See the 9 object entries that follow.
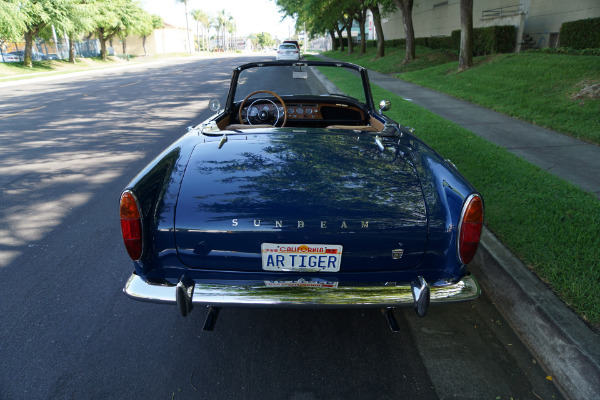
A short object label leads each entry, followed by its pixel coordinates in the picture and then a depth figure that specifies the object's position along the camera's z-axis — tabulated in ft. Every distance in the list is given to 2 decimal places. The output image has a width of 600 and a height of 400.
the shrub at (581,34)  45.19
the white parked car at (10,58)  125.06
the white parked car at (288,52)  95.30
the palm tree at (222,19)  430.20
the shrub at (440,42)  73.99
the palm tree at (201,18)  373.40
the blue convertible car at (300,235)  6.98
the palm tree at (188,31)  277.93
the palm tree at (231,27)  460.63
